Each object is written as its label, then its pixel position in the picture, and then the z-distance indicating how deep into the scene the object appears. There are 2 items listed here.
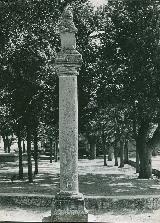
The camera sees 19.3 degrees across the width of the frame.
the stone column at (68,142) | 10.90
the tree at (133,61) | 27.06
